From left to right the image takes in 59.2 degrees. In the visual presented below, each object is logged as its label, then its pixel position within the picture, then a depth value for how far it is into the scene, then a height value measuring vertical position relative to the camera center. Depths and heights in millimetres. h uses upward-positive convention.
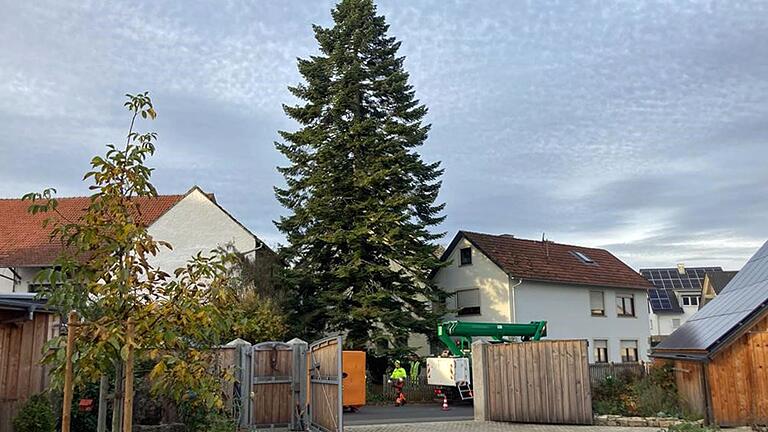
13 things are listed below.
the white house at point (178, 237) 30969 +5340
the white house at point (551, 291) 33188 +2809
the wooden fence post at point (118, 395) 6441 -399
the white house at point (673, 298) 69250 +4697
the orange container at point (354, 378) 18328 -788
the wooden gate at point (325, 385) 13250 -742
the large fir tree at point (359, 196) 28609 +6703
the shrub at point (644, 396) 16609 -1351
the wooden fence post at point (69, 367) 5832 -113
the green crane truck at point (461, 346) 23656 +43
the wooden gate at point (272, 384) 17047 -836
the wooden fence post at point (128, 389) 5887 -319
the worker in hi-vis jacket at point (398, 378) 26188 -1168
